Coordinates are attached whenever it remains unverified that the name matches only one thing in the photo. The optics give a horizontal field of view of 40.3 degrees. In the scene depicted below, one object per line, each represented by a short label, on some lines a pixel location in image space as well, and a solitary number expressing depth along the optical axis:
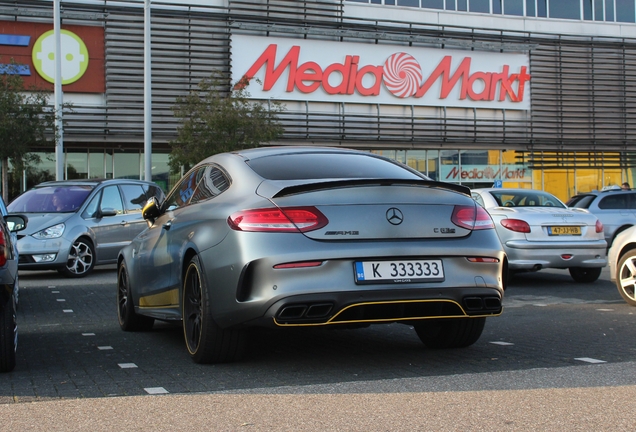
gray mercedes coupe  5.32
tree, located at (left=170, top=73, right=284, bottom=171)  27.19
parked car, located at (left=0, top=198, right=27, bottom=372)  5.64
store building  30.50
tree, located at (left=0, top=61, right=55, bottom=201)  22.98
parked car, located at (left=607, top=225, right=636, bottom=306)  9.77
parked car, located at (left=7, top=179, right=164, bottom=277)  14.34
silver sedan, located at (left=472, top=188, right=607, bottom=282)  12.24
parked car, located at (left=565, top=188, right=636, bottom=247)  18.69
